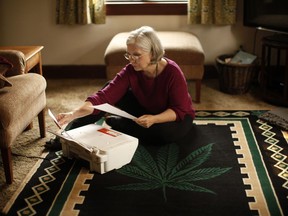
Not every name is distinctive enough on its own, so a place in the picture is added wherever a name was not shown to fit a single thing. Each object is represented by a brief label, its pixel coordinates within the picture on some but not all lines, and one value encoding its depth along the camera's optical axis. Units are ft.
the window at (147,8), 12.93
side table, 8.94
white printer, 7.52
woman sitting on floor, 7.95
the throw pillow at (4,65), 7.82
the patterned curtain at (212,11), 12.46
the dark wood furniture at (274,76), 10.75
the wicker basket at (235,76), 11.63
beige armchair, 6.89
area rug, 6.68
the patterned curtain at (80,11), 12.70
